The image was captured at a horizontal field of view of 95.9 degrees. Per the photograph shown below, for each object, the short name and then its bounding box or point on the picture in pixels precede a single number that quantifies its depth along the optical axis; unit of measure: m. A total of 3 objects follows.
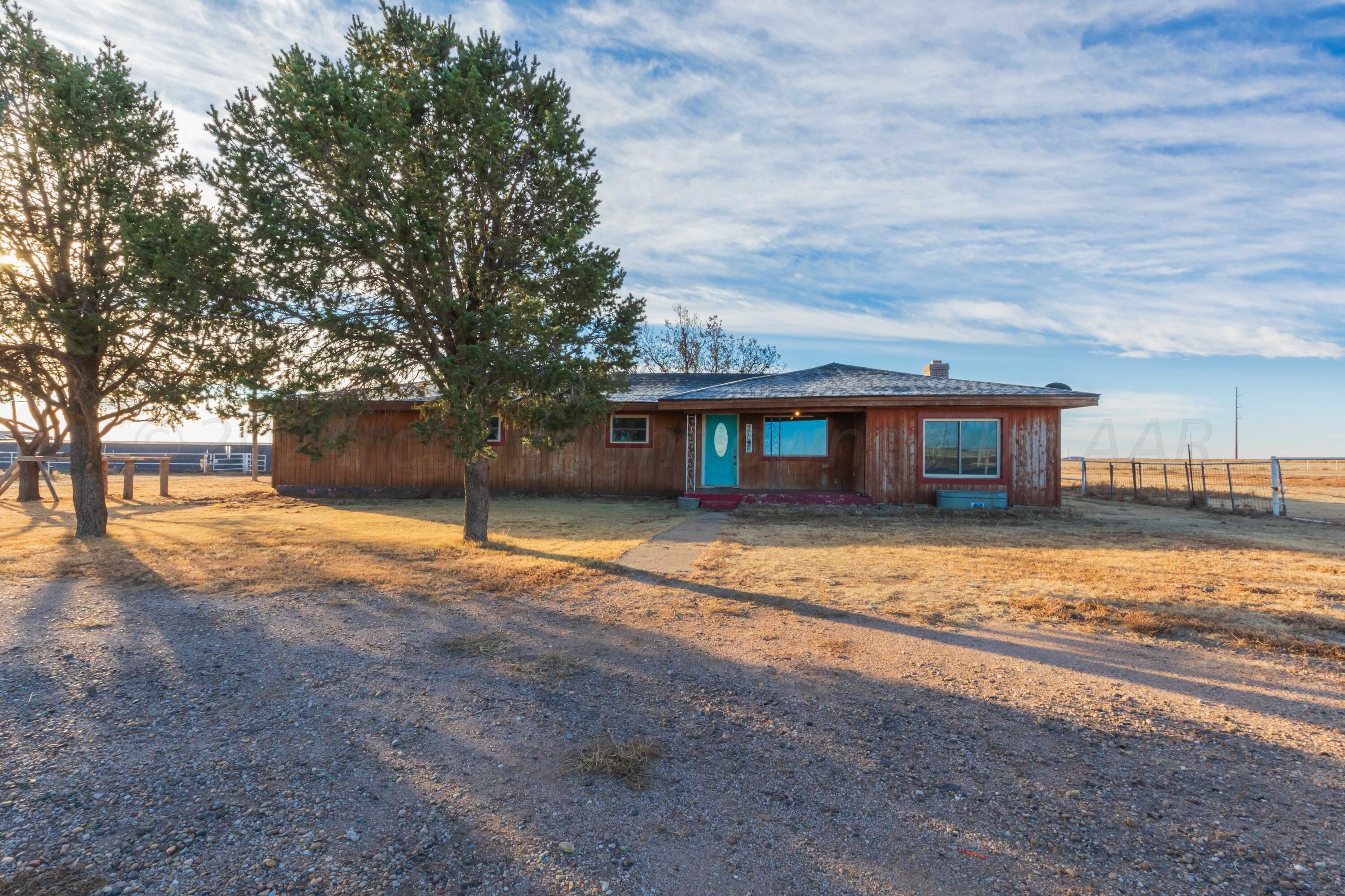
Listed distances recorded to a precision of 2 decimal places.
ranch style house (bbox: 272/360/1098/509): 13.91
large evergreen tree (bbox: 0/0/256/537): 7.99
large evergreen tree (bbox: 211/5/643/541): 7.35
